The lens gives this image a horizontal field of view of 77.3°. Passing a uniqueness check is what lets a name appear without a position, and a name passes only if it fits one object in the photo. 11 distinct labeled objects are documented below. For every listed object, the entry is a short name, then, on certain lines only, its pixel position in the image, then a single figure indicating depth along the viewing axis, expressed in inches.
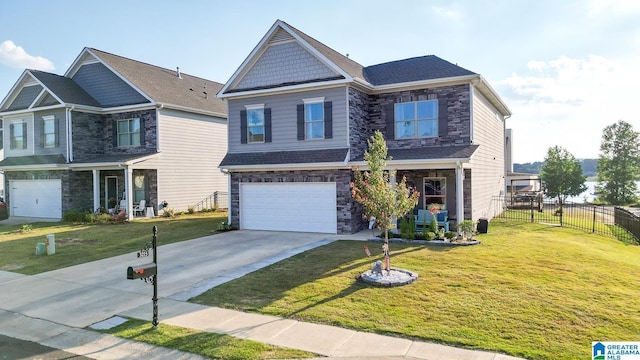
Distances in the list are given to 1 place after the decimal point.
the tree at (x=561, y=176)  1755.7
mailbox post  253.6
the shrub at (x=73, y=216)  851.4
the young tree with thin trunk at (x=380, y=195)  369.4
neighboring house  907.4
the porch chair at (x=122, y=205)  897.5
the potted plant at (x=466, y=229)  533.6
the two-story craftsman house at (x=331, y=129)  633.6
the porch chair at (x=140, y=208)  901.8
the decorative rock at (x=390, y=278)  342.3
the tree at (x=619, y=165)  1679.4
